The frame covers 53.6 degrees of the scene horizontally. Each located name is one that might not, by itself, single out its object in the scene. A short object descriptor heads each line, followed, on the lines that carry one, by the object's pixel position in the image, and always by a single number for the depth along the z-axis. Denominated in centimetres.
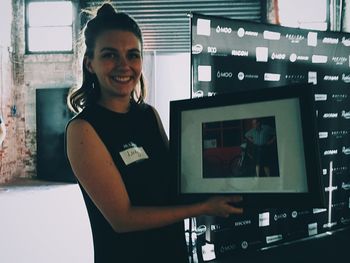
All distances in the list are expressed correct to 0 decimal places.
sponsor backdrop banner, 219
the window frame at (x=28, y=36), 653
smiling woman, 96
